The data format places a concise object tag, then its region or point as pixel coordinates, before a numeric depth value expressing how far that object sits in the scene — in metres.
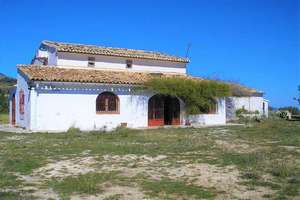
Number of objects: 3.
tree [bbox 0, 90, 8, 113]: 38.05
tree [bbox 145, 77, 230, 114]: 21.07
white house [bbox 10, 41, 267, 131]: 18.91
